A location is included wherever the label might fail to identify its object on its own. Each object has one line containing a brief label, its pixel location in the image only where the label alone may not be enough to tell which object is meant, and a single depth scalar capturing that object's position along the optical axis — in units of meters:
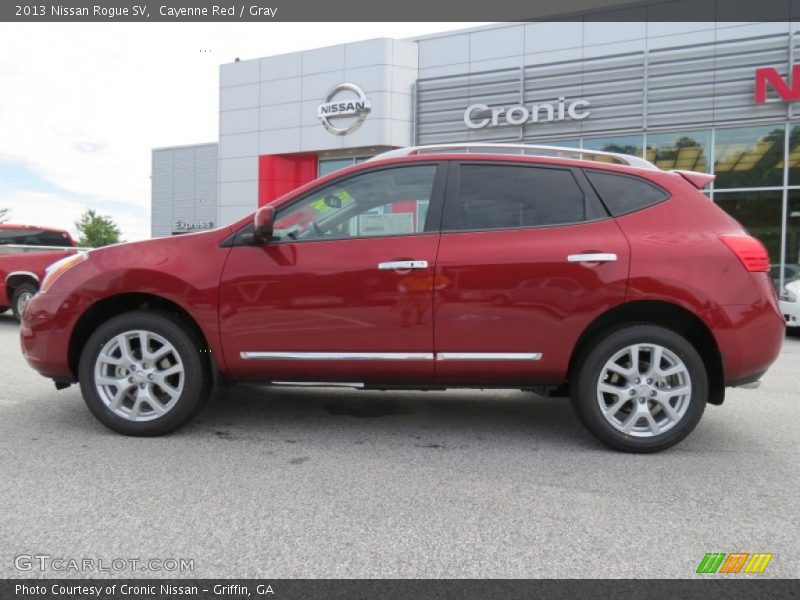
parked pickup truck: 10.81
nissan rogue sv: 3.65
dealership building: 15.27
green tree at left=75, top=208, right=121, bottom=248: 54.91
